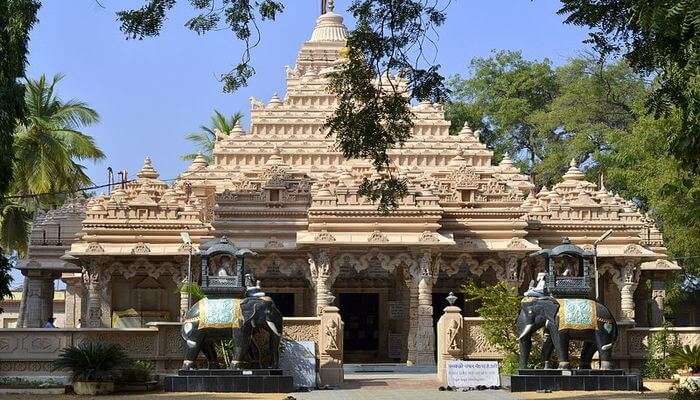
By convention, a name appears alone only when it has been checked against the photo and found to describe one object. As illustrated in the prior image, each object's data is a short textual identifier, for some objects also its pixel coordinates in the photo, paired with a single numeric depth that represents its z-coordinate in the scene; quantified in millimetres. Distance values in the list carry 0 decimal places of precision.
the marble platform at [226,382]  22297
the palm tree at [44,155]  41250
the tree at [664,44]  12805
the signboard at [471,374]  23594
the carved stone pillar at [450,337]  25484
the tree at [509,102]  61625
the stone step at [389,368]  30678
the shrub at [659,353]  25594
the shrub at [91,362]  22188
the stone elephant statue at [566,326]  22906
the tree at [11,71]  19312
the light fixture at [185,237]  35091
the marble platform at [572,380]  22516
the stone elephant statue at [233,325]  22719
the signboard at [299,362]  24047
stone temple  34125
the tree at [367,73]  17984
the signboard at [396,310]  37688
